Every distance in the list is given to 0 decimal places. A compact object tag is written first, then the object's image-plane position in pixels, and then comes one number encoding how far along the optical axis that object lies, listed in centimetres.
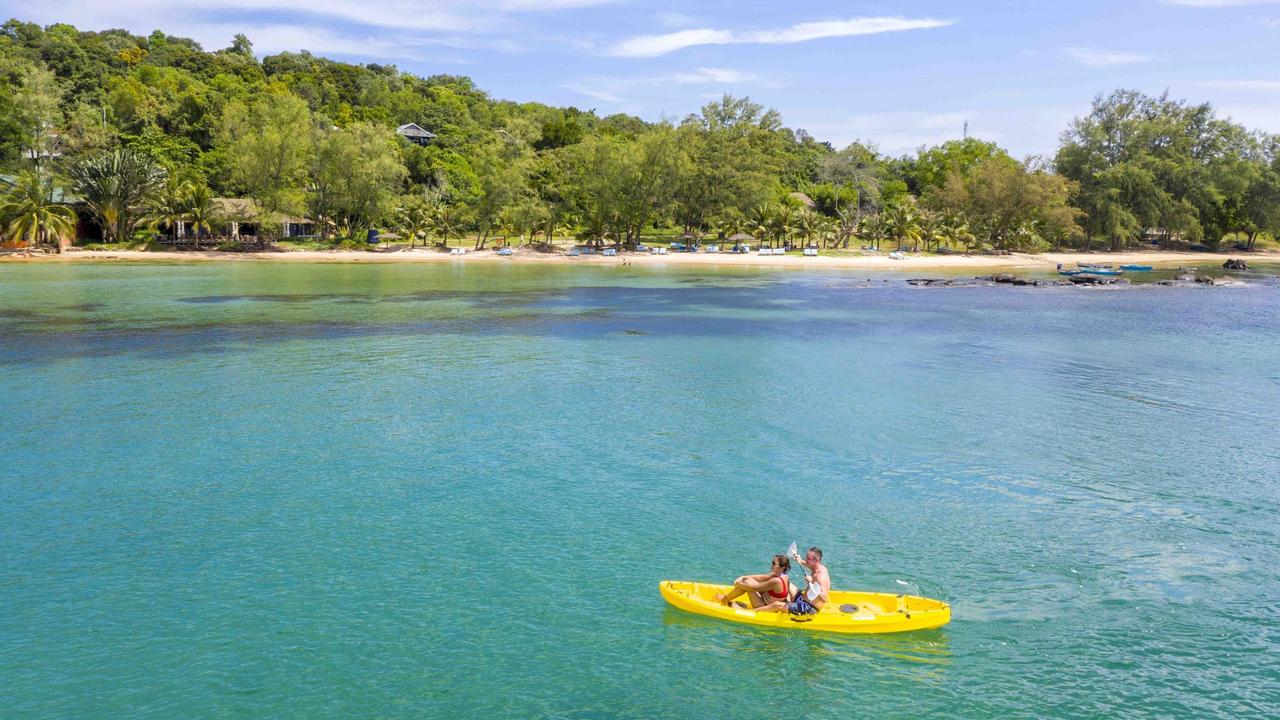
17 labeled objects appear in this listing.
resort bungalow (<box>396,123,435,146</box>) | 14327
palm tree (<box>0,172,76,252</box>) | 9775
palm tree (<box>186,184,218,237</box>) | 10169
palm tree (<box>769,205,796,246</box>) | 12362
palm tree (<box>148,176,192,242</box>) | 10231
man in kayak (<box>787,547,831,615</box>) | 1523
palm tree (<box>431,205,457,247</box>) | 11250
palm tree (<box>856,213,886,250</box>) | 12644
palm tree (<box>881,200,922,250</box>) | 12169
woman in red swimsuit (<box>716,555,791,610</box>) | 1545
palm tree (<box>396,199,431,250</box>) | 11306
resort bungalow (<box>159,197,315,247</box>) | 10506
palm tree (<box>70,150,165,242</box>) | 9725
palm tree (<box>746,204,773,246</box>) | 12481
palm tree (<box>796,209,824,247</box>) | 12544
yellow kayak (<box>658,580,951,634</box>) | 1509
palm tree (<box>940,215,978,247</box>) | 12619
